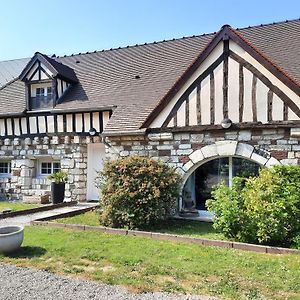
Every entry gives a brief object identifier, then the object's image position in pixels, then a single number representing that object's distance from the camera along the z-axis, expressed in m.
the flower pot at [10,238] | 5.26
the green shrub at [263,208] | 5.70
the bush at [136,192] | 7.25
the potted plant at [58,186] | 11.06
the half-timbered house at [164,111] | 7.72
